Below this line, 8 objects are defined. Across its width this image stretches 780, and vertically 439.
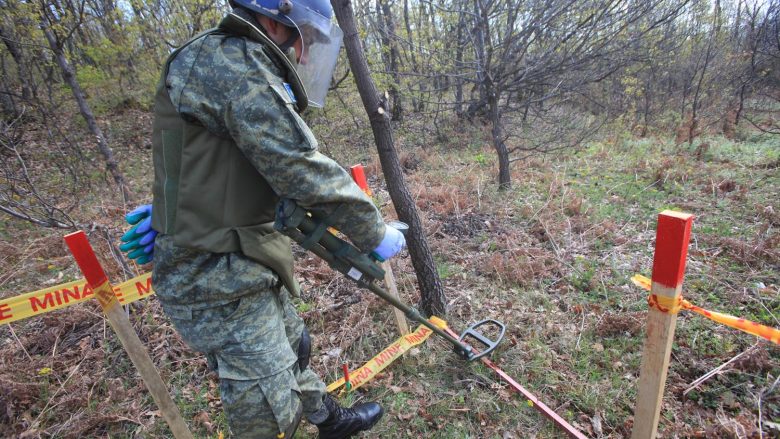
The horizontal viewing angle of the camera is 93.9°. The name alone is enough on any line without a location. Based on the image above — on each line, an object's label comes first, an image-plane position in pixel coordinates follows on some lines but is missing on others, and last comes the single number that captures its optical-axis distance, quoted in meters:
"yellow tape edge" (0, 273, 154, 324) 1.87
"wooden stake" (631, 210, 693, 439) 1.43
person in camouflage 1.39
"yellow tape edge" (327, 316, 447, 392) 2.84
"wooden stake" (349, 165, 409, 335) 2.88
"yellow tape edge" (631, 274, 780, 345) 1.54
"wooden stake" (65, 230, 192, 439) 1.89
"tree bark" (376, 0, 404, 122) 10.55
